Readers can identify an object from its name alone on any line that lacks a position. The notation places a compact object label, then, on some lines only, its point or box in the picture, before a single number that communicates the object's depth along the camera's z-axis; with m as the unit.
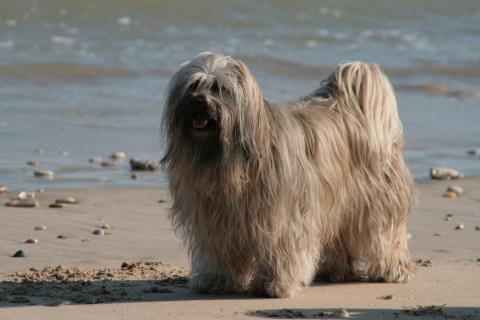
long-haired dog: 12.67
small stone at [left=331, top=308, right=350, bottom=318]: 12.33
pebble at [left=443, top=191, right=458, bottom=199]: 20.77
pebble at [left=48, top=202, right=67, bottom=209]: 18.87
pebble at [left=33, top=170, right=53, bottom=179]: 21.31
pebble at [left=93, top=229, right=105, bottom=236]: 17.20
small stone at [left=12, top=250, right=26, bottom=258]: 15.52
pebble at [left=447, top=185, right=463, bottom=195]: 21.00
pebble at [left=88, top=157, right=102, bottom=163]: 22.94
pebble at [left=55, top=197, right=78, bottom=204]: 19.20
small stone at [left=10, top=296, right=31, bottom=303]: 12.69
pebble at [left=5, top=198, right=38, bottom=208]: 18.70
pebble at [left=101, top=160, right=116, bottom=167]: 22.67
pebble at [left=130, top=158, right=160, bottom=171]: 22.42
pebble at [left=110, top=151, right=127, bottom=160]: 23.19
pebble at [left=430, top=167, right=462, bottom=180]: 22.33
